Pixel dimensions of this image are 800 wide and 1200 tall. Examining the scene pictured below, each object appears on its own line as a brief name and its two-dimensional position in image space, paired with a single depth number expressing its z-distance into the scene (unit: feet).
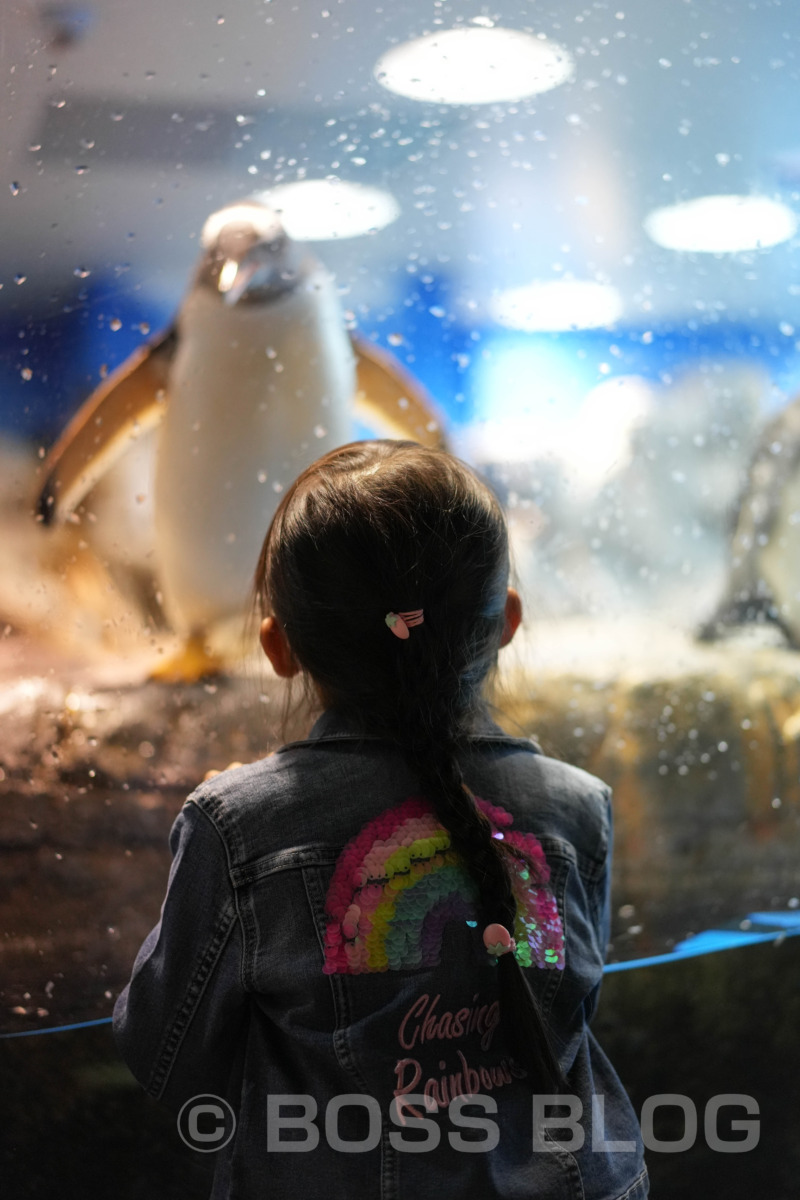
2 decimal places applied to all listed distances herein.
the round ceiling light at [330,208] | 9.34
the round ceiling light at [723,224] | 9.86
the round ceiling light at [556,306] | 9.68
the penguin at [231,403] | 9.33
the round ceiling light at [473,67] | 9.36
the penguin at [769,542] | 10.36
